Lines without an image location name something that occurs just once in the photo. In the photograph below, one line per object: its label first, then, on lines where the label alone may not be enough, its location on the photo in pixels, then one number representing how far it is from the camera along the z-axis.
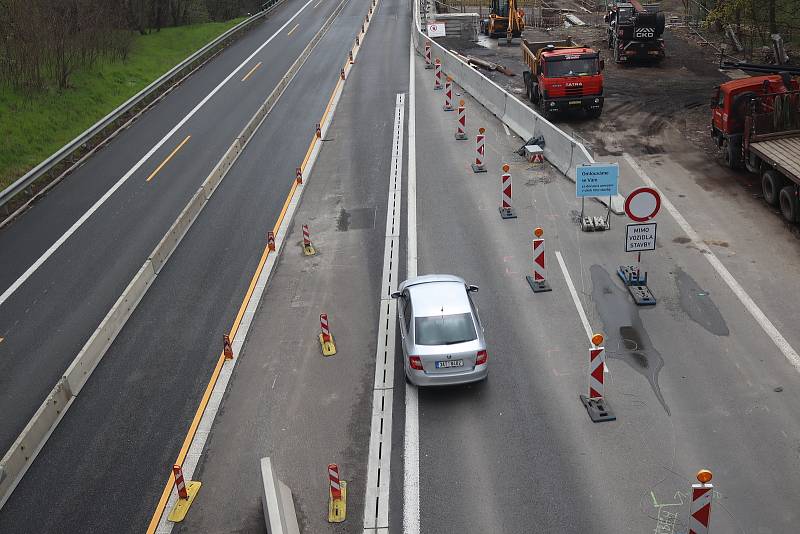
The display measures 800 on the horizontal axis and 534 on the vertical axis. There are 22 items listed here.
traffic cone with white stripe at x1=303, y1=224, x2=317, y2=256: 20.56
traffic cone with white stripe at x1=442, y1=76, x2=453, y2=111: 33.59
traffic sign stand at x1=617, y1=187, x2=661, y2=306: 16.36
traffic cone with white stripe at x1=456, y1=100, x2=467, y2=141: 29.25
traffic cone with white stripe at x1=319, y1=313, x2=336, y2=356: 15.91
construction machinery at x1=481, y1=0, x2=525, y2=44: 50.69
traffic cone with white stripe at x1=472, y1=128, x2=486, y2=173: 25.84
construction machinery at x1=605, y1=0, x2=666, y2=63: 39.59
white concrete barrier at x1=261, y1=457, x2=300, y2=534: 10.31
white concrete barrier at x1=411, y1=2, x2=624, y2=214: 24.16
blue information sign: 19.48
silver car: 13.83
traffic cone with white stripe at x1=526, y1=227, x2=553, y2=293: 17.41
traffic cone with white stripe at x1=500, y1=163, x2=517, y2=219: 21.57
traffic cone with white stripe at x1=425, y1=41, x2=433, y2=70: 43.19
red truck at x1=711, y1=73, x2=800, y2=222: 20.44
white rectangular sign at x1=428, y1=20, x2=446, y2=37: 47.93
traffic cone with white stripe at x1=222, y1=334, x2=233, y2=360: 15.85
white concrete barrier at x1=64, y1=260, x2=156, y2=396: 15.38
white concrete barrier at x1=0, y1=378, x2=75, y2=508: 12.78
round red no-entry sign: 16.33
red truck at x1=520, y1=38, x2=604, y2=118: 30.61
